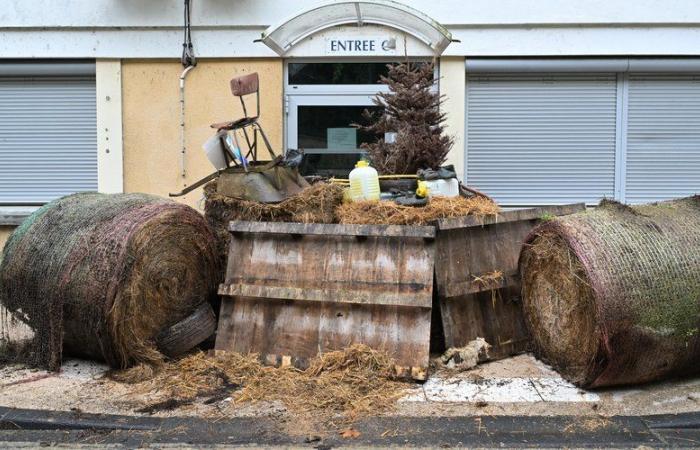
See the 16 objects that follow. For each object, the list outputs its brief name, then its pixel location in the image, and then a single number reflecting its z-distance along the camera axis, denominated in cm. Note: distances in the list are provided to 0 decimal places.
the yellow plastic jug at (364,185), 657
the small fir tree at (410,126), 739
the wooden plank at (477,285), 581
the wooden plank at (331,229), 571
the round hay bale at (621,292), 489
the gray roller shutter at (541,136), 978
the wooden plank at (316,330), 548
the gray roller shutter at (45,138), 1012
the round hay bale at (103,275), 541
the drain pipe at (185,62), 957
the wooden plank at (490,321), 585
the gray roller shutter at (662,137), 978
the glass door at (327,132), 976
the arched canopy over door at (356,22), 873
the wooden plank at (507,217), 588
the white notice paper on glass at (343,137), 979
